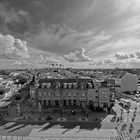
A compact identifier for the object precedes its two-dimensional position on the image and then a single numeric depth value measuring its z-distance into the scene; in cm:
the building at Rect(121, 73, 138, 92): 6650
